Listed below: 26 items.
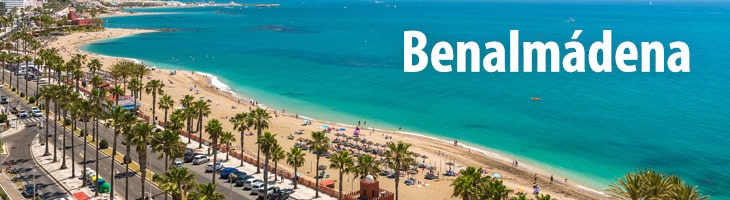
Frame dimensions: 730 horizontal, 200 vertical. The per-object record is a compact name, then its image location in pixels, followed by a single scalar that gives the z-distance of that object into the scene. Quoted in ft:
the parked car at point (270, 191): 202.56
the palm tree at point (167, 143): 175.73
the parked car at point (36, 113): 301.63
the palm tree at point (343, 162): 184.03
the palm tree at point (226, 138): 222.69
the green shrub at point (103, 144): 248.93
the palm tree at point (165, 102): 283.18
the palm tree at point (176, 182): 147.23
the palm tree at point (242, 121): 226.95
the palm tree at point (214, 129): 211.61
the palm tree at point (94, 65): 373.38
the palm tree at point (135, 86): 308.19
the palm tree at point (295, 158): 195.90
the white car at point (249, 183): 211.00
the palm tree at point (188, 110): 251.80
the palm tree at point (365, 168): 184.34
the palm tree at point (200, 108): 254.06
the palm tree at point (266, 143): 193.57
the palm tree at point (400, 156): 176.35
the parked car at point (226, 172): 221.25
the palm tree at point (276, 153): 197.06
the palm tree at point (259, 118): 222.07
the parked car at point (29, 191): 188.55
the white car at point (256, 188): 205.26
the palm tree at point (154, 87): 298.35
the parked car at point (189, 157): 241.29
